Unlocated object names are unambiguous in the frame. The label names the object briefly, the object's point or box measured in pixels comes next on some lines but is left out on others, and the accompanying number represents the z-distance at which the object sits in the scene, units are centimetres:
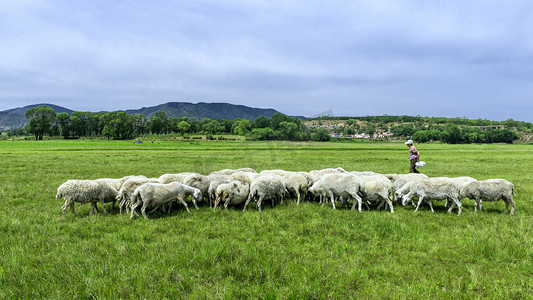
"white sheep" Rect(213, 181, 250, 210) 1037
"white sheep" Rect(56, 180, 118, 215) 940
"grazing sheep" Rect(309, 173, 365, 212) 1056
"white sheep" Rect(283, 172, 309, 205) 1235
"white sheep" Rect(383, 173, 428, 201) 1114
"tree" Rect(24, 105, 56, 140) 10481
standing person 1575
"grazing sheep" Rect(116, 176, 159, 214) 1001
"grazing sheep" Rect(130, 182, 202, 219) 930
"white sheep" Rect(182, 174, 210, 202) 1163
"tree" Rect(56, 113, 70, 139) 11762
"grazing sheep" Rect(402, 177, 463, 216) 1003
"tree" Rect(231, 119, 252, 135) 11714
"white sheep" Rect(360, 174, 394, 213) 1045
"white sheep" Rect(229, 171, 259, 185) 1175
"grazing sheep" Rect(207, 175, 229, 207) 1105
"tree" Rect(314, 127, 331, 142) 11244
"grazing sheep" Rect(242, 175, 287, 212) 1068
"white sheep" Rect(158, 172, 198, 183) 1207
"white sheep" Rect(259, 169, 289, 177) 1421
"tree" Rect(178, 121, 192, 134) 15346
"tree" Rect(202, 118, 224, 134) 15562
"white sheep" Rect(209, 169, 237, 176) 1499
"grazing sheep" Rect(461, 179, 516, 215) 972
